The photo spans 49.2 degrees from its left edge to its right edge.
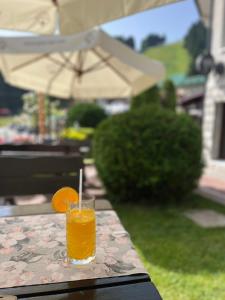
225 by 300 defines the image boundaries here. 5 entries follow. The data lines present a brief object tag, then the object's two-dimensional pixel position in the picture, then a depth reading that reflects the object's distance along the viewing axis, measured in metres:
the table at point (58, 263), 0.79
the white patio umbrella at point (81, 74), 4.17
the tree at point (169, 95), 9.60
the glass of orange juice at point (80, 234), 0.90
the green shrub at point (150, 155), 3.31
